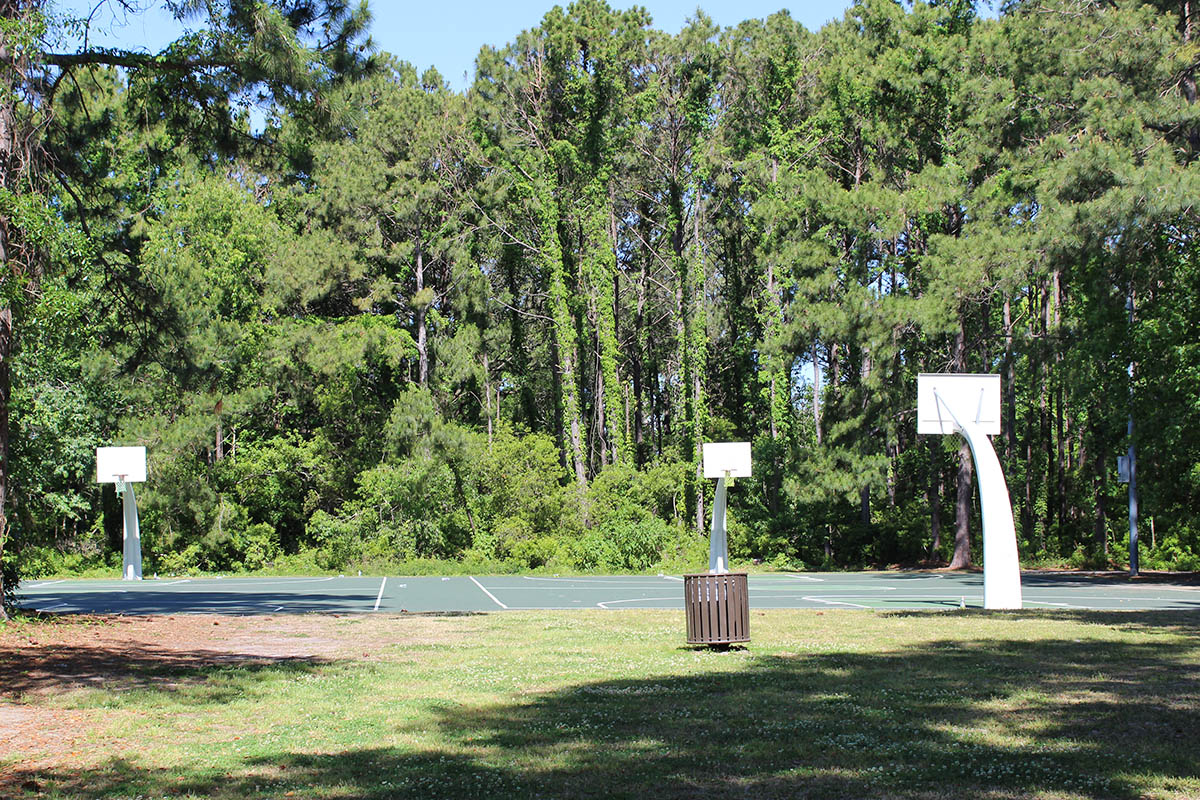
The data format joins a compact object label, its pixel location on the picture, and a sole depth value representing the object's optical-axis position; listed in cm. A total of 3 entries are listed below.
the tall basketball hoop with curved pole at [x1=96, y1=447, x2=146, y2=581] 2778
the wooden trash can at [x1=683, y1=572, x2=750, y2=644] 1125
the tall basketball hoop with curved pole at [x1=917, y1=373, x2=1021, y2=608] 1616
